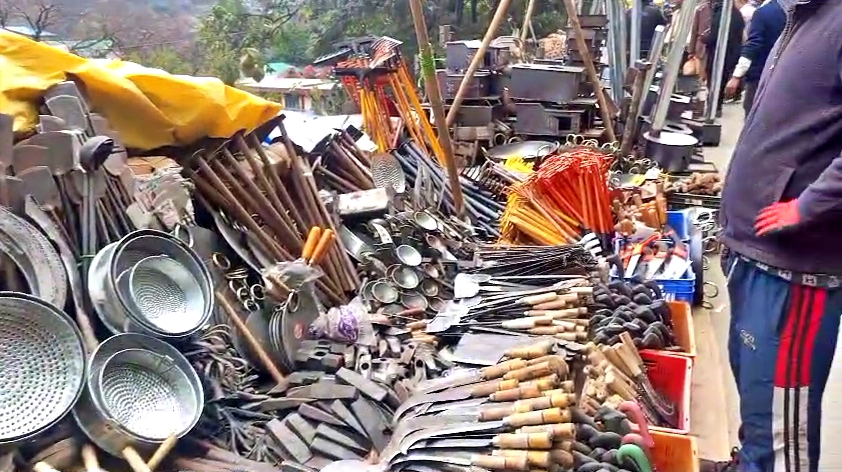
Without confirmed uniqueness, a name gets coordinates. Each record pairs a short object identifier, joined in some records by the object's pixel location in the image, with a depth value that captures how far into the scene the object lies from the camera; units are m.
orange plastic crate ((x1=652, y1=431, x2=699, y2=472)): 2.56
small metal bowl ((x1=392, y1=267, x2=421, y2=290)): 4.29
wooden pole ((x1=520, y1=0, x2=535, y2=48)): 8.83
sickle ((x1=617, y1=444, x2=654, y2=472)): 2.37
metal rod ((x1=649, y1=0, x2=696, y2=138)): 6.93
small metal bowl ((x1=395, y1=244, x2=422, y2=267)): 4.46
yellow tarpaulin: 3.45
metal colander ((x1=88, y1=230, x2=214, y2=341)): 2.90
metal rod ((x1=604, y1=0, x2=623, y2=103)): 8.11
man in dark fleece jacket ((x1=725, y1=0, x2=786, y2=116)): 7.02
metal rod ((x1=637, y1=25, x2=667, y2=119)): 7.16
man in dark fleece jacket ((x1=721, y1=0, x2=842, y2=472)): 2.05
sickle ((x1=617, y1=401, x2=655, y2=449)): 2.55
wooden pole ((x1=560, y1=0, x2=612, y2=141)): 6.62
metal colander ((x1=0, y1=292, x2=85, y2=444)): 2.51
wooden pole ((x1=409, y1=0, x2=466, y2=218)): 4.67
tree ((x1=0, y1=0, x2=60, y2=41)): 11.46
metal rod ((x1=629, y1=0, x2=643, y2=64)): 8.29
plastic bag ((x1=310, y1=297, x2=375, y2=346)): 3.69
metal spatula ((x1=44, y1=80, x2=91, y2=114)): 3.46
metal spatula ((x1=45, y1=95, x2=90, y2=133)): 3.39
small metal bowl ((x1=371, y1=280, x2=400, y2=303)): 4.16
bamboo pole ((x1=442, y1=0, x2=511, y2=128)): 6.23
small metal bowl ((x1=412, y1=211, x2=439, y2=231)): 4.81
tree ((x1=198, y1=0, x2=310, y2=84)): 14.37
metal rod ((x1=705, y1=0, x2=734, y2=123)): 8.27
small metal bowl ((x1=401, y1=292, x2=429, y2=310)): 4.17
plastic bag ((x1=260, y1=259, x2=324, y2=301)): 3.72
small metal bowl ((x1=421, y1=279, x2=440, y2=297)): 4.33
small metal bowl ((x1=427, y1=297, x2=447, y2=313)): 4.23
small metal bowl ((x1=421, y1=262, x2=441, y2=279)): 4.46
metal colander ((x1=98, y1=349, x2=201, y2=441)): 2.71
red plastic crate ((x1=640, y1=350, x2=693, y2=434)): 3.16
